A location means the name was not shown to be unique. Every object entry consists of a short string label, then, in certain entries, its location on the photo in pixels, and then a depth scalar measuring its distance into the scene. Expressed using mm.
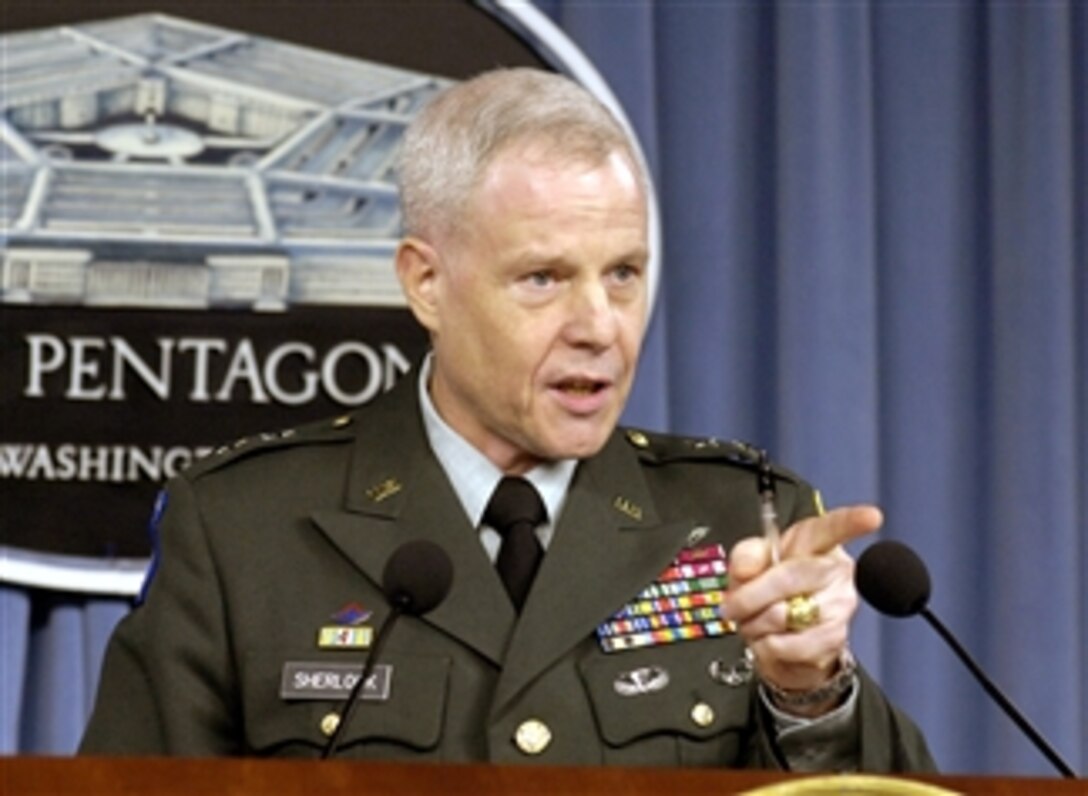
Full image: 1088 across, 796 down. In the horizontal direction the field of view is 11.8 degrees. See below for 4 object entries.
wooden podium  3197
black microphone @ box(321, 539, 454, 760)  3426
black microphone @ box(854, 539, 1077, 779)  3411
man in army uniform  3594
